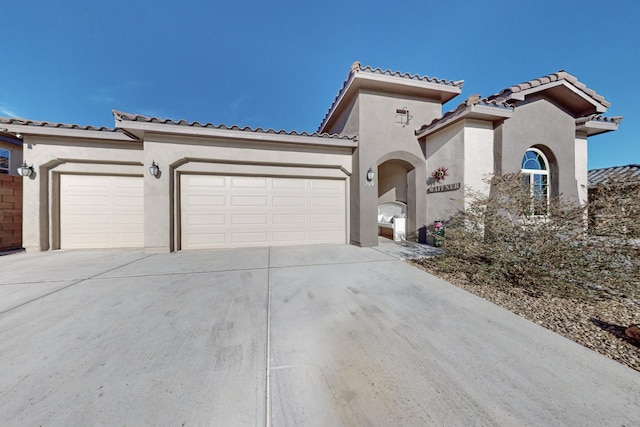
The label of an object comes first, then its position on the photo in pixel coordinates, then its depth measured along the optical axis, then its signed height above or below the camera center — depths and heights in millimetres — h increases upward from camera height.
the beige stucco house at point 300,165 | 5547 +1366
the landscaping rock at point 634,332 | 1989 -1189
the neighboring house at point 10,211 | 5781 +30
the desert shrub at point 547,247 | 2842 -560
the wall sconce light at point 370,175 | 6234 +1117
